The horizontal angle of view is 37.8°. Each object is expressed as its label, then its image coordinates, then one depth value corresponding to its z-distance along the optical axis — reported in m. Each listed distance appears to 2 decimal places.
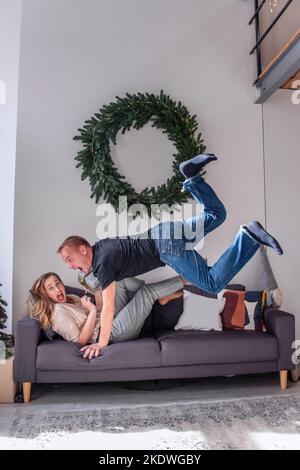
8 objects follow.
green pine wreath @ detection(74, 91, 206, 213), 3.79
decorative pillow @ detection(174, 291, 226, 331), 3.37
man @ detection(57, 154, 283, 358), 2.51
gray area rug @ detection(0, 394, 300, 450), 2.30
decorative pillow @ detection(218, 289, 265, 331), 3.43
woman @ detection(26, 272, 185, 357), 3.08
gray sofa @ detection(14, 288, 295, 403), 2.98
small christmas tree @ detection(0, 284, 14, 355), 3.30
